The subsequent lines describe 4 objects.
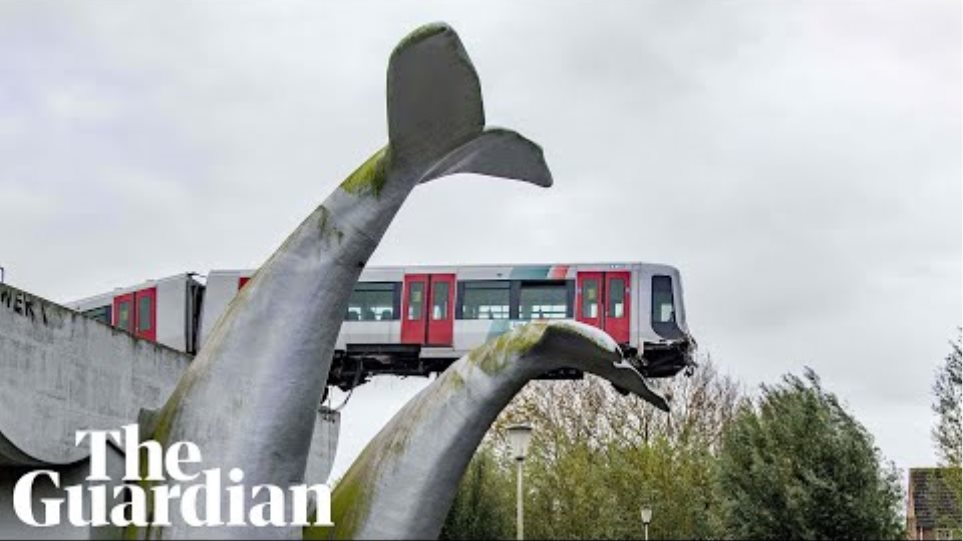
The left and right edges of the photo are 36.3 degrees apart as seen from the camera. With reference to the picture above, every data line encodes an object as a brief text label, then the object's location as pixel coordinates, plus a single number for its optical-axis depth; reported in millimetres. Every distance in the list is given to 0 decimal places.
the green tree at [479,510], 31453
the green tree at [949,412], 33062
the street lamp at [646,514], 29434
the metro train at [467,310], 34281
